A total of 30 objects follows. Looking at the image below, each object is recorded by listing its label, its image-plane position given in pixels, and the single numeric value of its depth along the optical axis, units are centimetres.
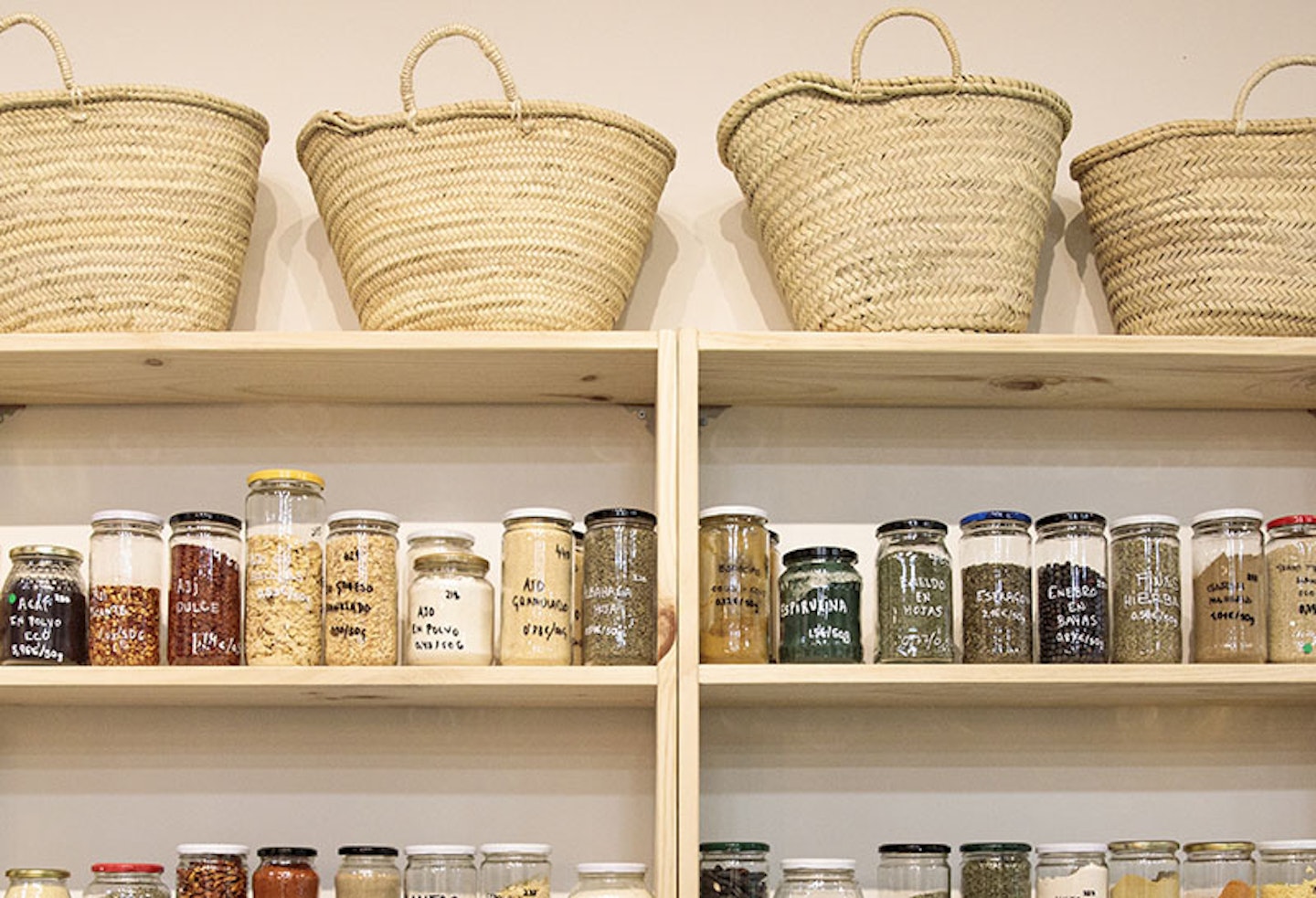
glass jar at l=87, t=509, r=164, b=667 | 186
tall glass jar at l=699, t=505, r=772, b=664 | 187
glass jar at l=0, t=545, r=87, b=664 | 184
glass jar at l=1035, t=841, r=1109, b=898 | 186
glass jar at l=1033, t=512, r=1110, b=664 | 187
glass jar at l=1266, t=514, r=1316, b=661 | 187
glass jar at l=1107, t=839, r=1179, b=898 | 188
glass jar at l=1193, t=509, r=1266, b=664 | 188
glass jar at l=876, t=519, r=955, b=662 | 187
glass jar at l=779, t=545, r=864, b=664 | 187
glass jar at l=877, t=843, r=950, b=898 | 189
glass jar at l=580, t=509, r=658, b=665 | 187
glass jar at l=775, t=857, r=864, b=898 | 186
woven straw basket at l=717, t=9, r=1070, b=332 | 193
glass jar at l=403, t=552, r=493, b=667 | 184
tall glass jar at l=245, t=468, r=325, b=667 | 184
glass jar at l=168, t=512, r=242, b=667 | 185
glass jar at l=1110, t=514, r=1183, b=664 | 187
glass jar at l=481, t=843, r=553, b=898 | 188
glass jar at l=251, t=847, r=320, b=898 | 185
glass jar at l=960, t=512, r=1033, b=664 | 187
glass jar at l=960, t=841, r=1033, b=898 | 188
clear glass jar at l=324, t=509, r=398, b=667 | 184
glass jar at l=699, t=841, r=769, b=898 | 189
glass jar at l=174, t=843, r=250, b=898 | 183
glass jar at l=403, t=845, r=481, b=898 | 187
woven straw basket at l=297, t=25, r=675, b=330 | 193
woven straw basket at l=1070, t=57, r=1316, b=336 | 195
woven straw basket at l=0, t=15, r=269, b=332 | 194
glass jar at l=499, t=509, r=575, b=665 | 185
